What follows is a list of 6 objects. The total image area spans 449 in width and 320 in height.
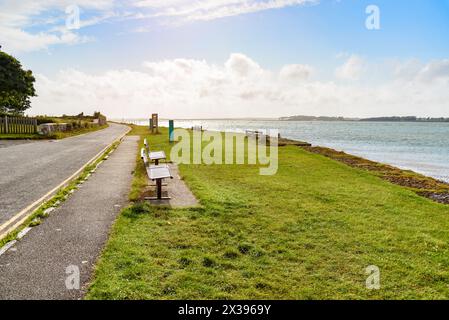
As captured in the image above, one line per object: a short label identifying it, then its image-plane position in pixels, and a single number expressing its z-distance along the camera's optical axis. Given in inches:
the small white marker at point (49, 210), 313.0
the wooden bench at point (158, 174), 354.6
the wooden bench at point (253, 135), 1387.5
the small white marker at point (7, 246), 226.4
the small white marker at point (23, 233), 251.8
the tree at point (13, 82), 1814.7
